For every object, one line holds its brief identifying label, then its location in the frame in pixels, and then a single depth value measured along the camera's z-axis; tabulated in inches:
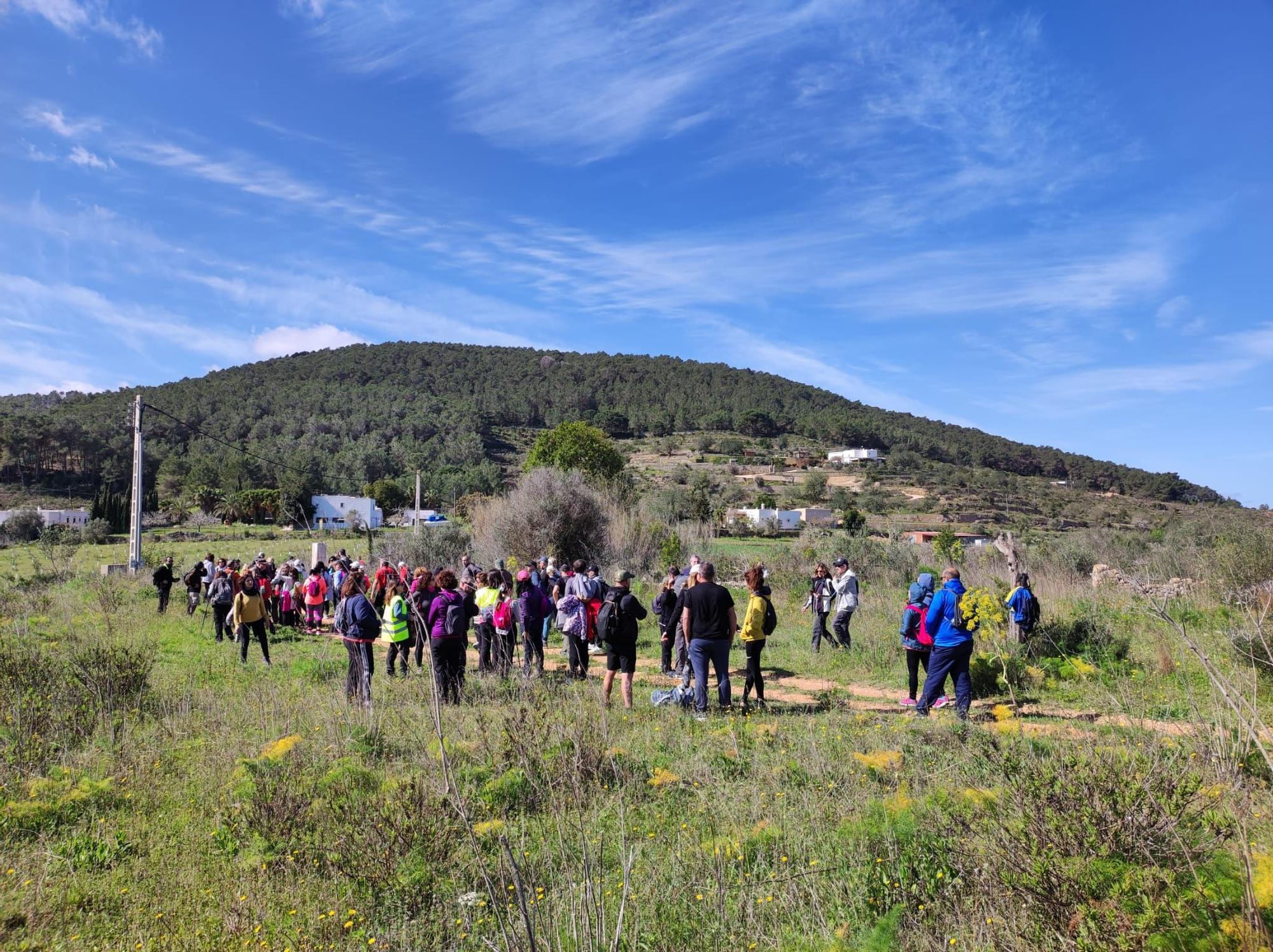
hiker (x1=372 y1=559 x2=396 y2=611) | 505.0
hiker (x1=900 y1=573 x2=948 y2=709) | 344.8
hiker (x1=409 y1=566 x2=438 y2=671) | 364.2
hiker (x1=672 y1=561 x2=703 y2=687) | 344.2
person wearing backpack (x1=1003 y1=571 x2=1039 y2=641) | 393.1
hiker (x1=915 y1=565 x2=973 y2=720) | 290.5
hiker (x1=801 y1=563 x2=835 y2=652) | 474.3
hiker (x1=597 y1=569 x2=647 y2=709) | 325.4
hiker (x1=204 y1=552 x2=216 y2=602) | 657.0
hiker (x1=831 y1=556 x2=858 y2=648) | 459.2
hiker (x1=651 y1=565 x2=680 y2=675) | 422.2
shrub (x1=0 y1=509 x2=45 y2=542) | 1664.6
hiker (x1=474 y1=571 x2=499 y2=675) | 410.6
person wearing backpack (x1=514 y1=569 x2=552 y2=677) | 385.4
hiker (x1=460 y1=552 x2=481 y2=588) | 499.1
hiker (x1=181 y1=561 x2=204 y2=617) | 660.1
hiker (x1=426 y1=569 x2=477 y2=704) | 322.3
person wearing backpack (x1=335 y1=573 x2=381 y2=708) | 331.6
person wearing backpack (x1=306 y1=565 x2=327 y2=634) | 625.6
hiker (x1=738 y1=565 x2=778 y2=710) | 335.6
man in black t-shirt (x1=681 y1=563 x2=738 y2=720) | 307.6
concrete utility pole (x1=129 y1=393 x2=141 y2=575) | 880.9
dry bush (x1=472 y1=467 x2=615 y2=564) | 1000.2
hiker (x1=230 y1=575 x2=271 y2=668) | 433.7
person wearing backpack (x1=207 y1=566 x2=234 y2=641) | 514.3
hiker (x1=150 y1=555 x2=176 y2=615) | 652.1
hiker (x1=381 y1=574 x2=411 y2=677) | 345.1
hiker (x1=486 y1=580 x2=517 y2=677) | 390.6
